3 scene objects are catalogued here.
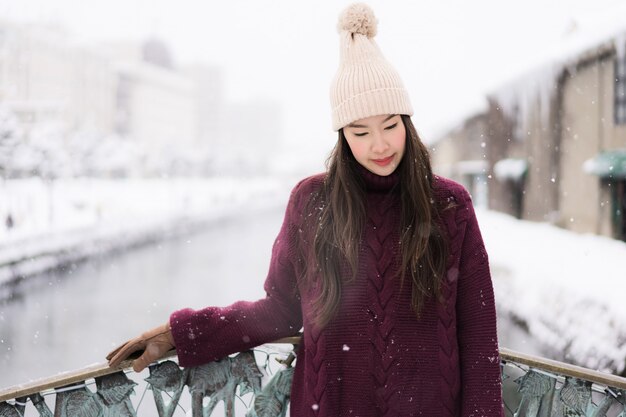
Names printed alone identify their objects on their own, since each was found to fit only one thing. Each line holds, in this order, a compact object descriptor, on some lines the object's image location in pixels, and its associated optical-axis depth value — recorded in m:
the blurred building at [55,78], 17.72
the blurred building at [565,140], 11.73
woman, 1.40
